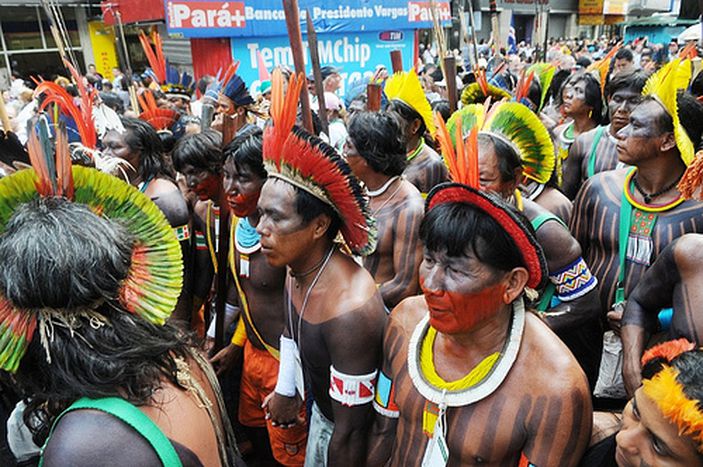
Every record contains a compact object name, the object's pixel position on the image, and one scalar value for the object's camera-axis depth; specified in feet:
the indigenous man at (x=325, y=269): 7.02
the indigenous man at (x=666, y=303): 6.70
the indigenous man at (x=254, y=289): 9.50
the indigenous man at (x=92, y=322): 4.17
